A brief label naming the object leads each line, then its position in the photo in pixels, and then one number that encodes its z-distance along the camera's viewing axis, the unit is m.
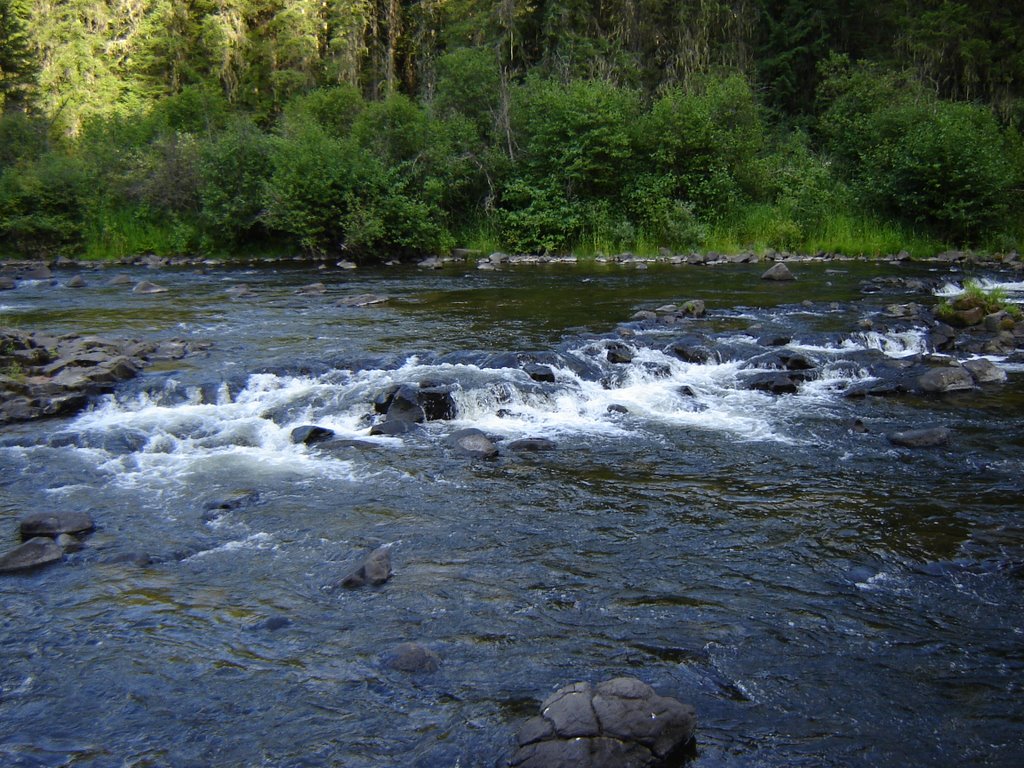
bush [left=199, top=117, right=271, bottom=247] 29.25
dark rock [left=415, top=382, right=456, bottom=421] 12.02
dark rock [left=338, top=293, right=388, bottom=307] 19.92
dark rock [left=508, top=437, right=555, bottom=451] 10.59
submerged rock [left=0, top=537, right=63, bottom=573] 7.47
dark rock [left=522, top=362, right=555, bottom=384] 13.10
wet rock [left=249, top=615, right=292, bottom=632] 6.44
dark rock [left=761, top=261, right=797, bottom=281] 22.33
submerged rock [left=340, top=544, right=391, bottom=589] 7.10
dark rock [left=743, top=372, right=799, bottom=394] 12.91
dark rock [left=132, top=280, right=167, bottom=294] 22.58
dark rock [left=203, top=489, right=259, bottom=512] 8.78
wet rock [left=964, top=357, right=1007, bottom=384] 13.05
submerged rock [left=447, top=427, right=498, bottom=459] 10.36
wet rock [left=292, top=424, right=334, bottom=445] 11.03
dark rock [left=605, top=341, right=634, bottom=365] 14.05
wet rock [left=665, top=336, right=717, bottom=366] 14.41
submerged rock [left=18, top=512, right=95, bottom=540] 8.08
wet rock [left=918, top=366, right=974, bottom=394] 12.64
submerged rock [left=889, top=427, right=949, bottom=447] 10.23
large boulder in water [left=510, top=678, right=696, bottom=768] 4.66
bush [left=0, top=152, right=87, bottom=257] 30.38
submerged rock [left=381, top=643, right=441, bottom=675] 5.83
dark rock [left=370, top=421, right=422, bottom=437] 11.34
